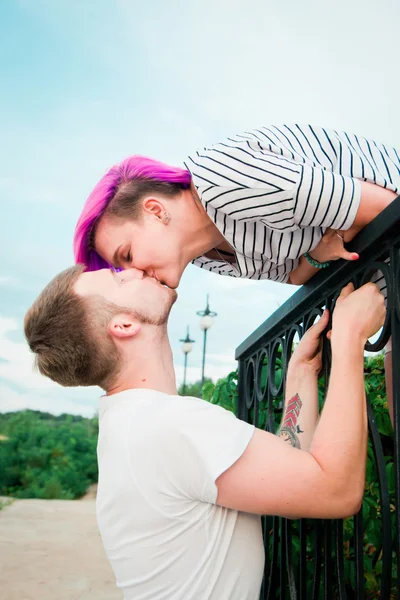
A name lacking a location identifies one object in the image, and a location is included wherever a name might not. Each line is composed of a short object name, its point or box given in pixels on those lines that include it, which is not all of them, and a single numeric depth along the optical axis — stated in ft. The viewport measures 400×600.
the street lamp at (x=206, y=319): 53.01
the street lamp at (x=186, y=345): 62.28
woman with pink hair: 4.75
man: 3.98
